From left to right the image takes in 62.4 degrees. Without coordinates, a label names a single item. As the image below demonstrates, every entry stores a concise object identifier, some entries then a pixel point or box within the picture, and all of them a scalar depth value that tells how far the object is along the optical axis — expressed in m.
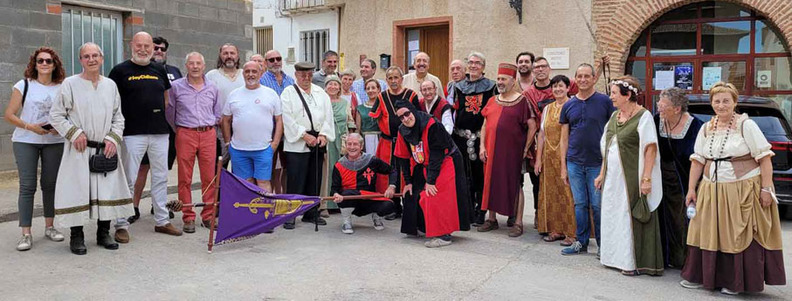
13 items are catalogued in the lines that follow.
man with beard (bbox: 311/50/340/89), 8.03
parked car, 6.93
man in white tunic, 5.34
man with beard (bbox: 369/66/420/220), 6.83
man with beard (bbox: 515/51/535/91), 6.72
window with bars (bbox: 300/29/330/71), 17.25
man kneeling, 6.54
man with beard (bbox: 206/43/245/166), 6.90
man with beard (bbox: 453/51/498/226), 6.73
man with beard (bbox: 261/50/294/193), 7.18
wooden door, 14.73
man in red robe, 6.34
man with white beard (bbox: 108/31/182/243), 5.90
